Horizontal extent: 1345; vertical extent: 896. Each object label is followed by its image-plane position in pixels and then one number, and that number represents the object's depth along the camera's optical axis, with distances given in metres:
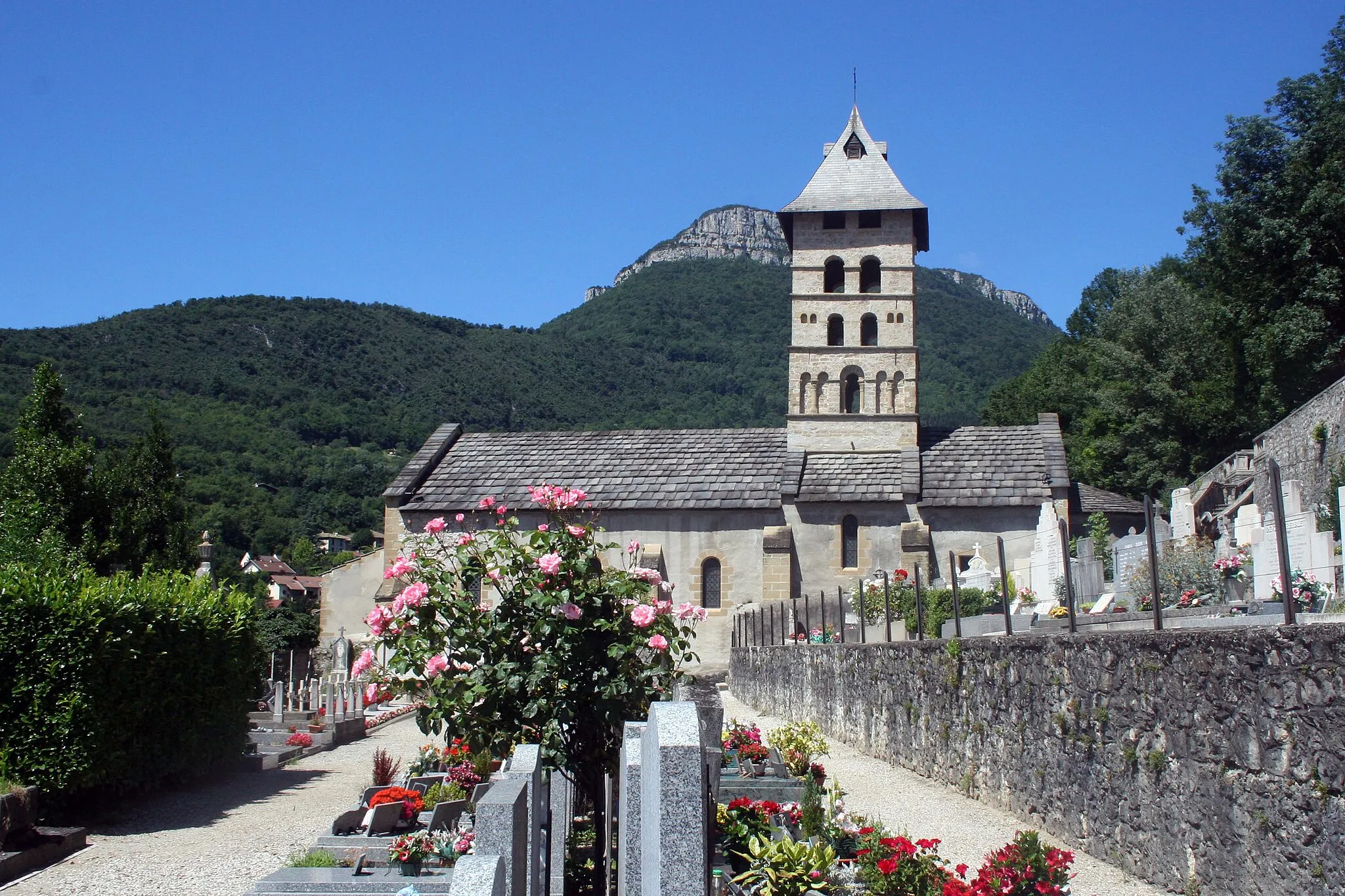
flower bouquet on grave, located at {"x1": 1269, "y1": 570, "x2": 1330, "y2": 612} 9.67
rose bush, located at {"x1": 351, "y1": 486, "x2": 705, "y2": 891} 8.41
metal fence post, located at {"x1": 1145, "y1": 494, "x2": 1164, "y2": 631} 8.50
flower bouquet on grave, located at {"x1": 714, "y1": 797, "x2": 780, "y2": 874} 7.68
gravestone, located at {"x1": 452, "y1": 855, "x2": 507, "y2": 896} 4.62
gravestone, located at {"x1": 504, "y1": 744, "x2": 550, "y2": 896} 6.29
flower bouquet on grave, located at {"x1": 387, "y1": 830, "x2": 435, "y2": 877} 9.33
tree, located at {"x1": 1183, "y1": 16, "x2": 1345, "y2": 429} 31.58
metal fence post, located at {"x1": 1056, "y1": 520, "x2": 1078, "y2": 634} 10.08
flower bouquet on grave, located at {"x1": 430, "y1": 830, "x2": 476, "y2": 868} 9.52
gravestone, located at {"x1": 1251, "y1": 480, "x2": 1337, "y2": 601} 10.99
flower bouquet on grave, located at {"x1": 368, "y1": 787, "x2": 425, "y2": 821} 11.02
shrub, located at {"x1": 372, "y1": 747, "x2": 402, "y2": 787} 12.96
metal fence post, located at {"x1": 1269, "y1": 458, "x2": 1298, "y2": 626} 6.67
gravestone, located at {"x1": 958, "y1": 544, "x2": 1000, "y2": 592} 22.48
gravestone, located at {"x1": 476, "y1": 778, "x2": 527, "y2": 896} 5.41
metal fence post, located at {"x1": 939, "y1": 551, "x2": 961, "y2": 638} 12.89
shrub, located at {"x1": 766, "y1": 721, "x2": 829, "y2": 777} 12.35
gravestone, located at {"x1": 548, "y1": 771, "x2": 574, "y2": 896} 7.01
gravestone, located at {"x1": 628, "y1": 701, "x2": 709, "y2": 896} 4.87
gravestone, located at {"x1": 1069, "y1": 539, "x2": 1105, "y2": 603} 17.83
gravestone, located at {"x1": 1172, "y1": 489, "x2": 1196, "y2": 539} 19.18
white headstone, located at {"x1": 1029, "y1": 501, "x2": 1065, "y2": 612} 19.83
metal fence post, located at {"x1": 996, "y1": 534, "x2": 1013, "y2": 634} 10.88
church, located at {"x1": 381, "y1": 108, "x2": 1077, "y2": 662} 31.28
